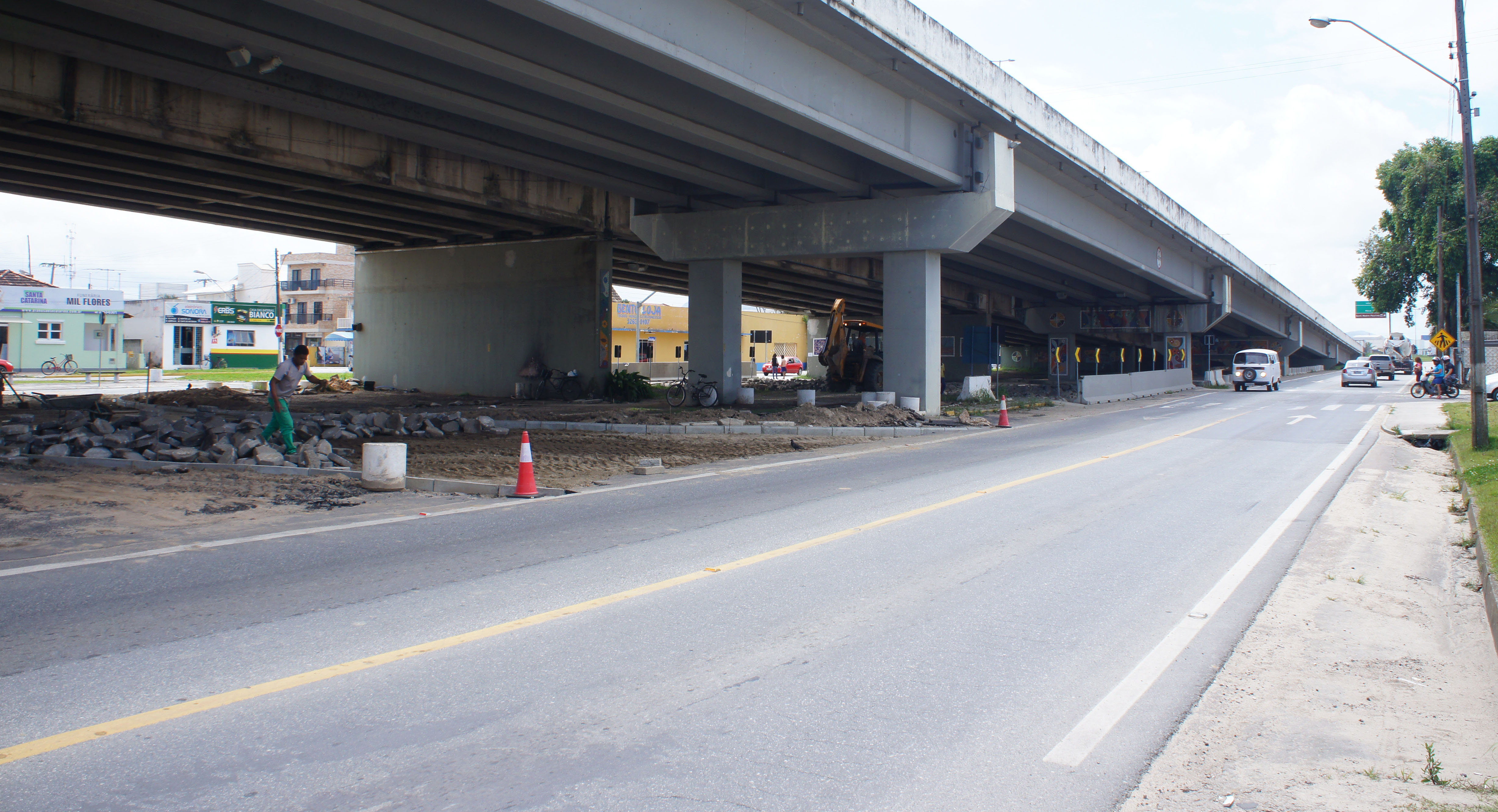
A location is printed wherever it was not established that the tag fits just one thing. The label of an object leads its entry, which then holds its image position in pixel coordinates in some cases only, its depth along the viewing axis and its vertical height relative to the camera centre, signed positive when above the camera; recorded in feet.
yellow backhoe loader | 121.70 +4.54
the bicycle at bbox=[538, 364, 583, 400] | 101.65 +1.32
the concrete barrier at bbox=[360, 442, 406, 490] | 36.04 -2.60
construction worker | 42.60 +0.40
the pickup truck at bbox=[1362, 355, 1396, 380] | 198.80 +6.05
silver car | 154.64 +3.46
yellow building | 228.43 +17.02
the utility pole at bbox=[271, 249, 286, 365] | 181.57 +11.29
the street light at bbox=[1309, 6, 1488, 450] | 54.85 +11.98
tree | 191.83 +37.47
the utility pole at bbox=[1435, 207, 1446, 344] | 146.30 +17.32
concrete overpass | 47.19 +17.40
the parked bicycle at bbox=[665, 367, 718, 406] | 89.56 +0.51
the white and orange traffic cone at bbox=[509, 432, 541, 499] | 35.14 -3.09
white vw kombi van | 142.72 +3.68
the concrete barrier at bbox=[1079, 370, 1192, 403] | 110.73 +1.45
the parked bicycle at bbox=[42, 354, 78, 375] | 159.63 +5.85
